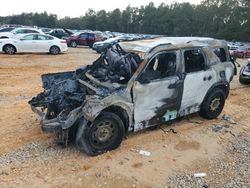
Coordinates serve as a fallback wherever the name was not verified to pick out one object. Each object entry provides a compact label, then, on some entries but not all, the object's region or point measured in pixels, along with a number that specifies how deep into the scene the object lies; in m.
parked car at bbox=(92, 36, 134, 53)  14.71
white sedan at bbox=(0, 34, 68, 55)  12.28
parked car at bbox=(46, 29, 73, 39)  20.36
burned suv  3.67
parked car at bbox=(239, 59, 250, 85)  8.03
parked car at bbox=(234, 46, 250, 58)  18.88
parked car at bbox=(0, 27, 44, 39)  13.97
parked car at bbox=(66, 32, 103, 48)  17.49
